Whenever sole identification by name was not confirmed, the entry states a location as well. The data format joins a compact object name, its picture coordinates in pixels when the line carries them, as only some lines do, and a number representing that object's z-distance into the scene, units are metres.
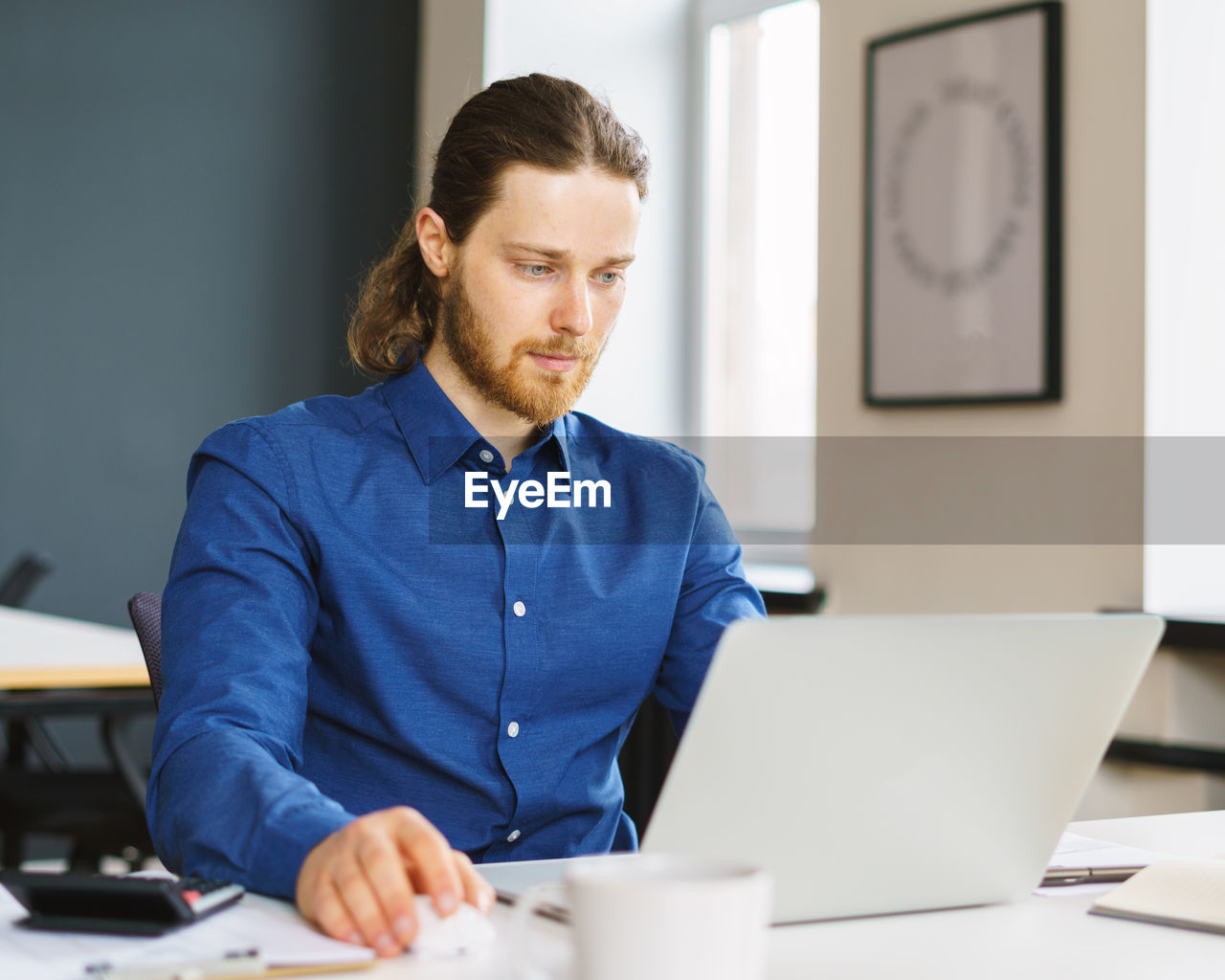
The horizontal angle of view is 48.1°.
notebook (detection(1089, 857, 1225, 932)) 0.88
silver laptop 0.73
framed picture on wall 2.49
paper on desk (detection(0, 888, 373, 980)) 0.74
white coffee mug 0.57
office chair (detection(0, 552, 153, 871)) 2.61
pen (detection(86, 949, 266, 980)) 0.71
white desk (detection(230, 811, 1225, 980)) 0.76
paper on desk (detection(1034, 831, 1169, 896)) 0.98
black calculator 0.80
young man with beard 1.23
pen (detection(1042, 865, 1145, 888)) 0.99
